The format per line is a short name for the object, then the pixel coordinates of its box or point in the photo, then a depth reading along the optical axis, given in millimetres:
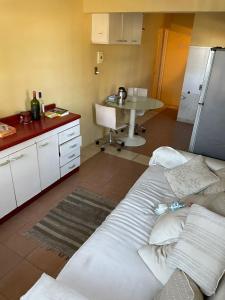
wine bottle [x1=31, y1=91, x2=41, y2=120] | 2654
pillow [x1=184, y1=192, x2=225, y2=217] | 1495
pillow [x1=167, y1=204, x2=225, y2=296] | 1172
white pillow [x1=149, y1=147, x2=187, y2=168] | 2410
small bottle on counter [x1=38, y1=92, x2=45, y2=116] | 2789
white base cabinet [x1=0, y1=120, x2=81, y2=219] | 2242
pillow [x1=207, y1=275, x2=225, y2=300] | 1098
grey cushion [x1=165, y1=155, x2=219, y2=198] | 2033
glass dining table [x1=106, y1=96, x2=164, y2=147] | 3904
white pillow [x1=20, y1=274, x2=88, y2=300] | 1085
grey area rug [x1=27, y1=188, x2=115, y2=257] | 2171
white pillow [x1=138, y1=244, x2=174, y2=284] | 1317
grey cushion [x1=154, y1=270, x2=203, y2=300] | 1091
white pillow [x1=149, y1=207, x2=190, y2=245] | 1457
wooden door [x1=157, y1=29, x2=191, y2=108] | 5902
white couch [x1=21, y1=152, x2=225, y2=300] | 1270
